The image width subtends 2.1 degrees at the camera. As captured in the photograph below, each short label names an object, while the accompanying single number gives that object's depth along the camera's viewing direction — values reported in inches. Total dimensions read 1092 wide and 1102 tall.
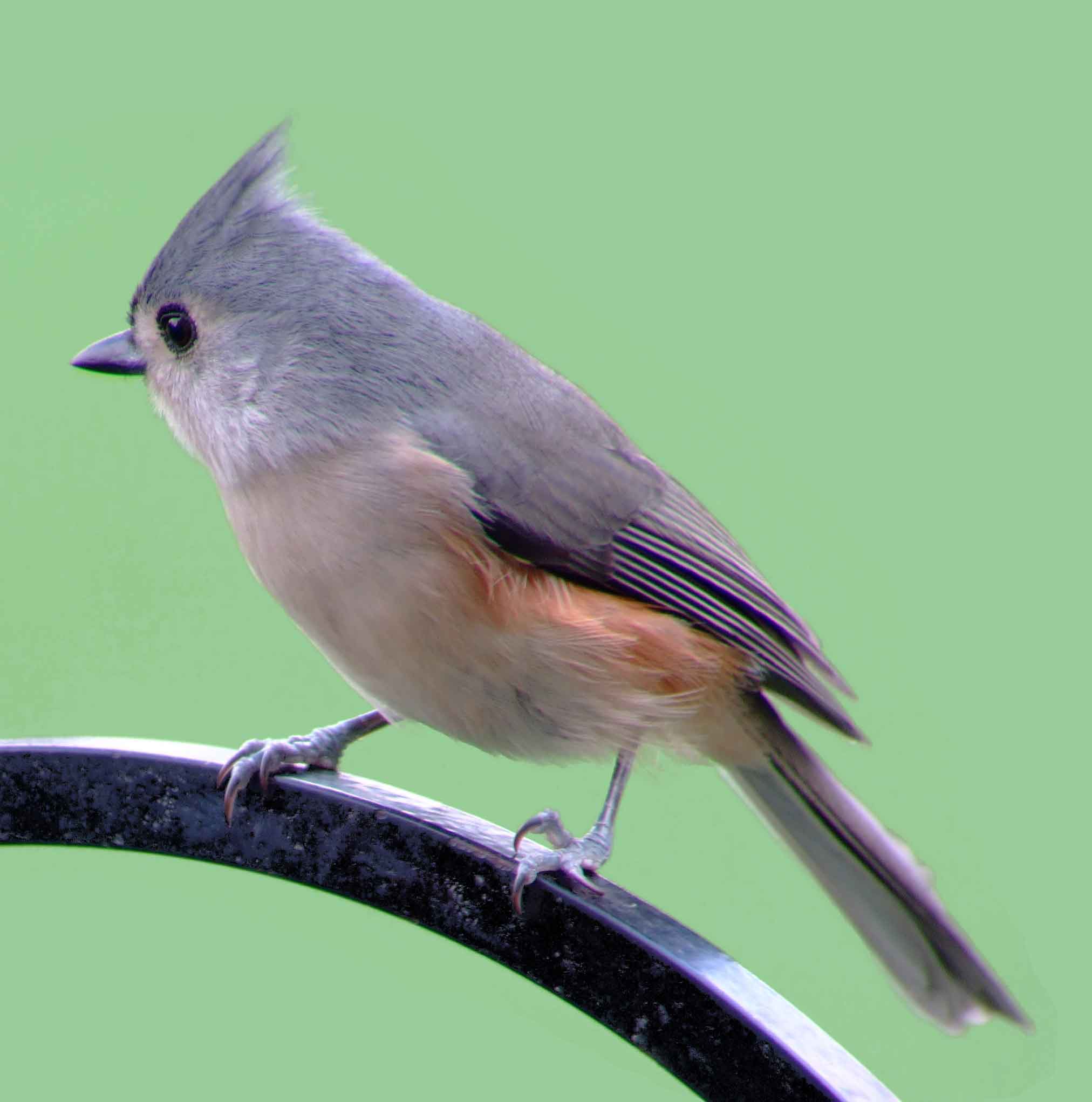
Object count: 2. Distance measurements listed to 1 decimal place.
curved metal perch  134.4
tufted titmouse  136.0
